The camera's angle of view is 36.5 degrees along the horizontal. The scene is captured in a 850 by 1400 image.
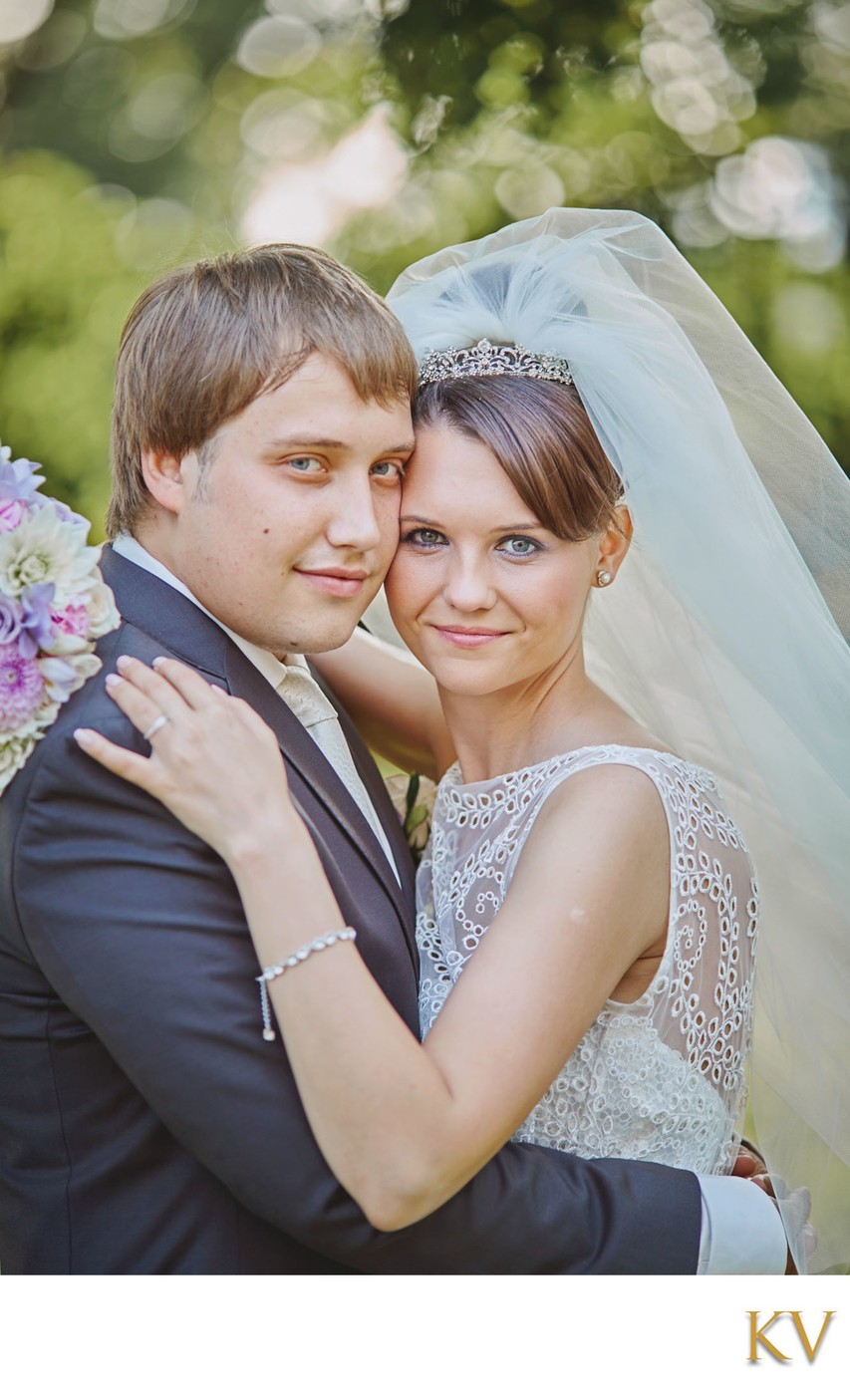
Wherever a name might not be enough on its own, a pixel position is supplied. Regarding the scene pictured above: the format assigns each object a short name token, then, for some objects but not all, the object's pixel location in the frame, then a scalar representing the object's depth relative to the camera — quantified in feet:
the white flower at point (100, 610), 7.08
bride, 8.14
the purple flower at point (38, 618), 6.88
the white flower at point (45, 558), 6.96
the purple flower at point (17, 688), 6.89
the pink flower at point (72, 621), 6.97
